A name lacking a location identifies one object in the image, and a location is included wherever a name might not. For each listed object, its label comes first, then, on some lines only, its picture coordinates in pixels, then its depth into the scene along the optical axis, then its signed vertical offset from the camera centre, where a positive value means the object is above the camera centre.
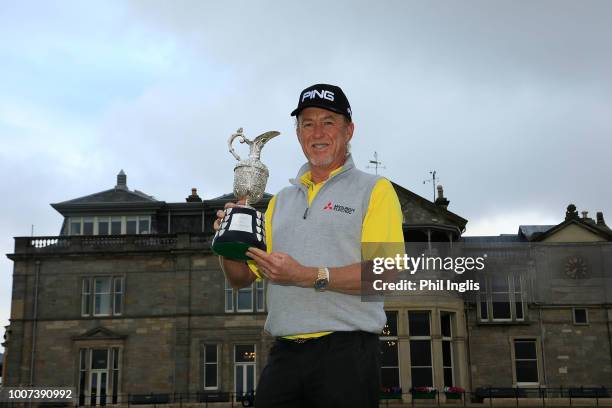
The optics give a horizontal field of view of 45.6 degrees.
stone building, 34.56 +2.14
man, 3.46 +0.44
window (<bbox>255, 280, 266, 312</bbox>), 35.62 +3.18
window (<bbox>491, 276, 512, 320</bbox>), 36.19 +2.87
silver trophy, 3.76 +0.76
